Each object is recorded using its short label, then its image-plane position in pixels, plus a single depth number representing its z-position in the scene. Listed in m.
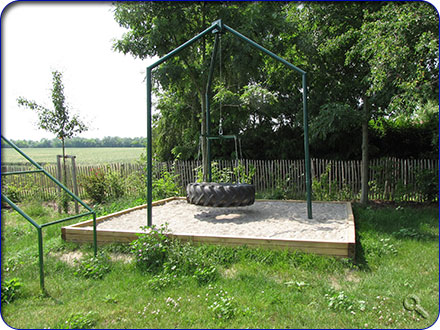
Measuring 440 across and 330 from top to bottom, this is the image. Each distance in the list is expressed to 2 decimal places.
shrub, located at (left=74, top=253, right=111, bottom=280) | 3.82
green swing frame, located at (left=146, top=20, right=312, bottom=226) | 4.98
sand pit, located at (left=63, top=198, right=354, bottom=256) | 4.22
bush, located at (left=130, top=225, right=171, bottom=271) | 3.92
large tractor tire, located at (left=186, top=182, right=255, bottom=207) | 5.36
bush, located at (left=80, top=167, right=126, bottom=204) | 9.11
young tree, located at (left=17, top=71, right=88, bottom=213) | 8.06
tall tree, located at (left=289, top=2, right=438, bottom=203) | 5.37
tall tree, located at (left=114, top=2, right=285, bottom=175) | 8.03
